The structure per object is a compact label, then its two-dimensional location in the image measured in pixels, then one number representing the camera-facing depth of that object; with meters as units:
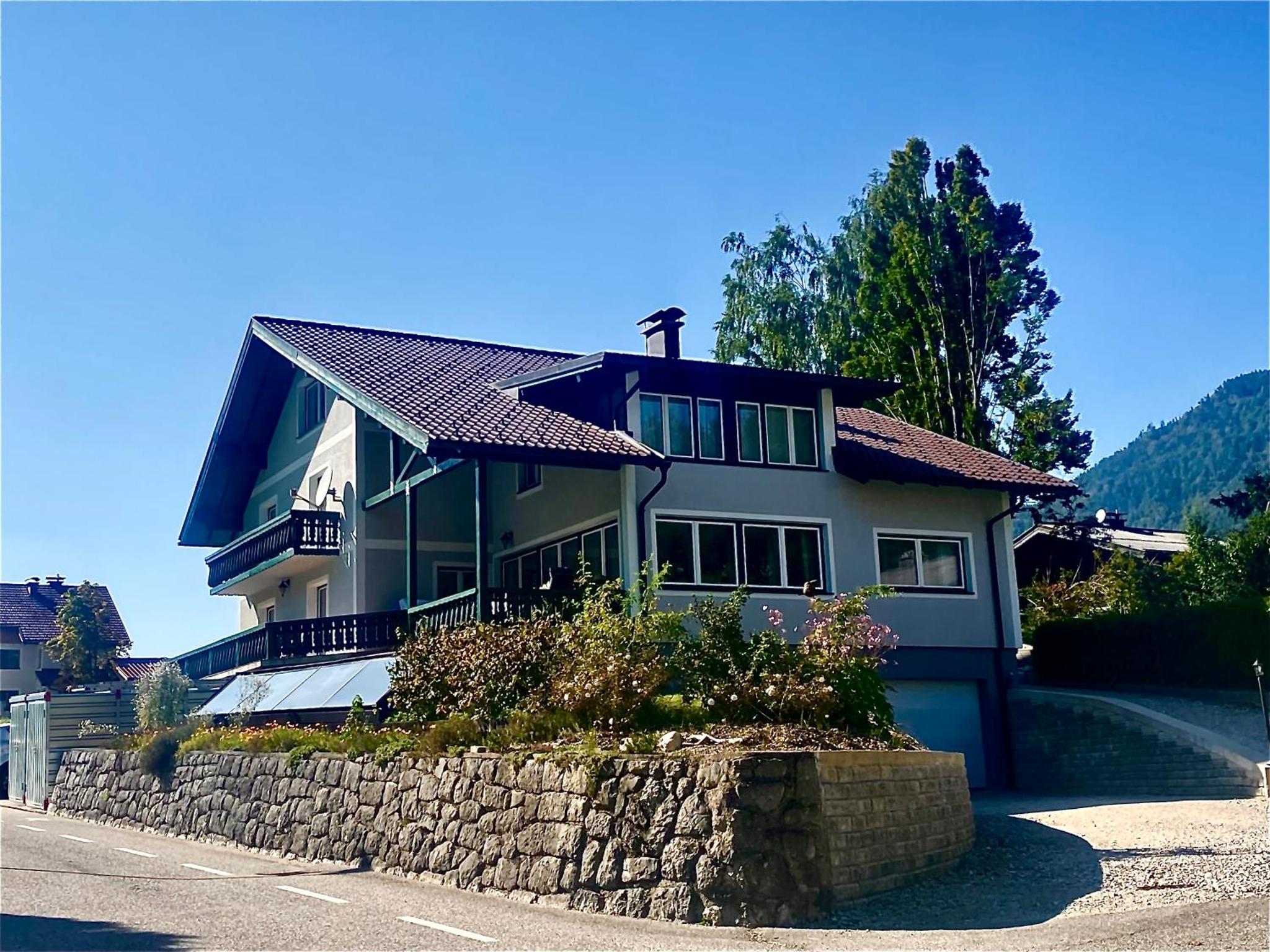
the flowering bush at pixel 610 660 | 15.57
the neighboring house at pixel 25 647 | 64.25
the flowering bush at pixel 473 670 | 17.23
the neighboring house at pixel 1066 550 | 43.50
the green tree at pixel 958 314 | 40.28
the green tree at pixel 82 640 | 51.50
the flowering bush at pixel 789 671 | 15.07
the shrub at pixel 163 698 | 25.88
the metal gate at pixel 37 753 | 29.88
